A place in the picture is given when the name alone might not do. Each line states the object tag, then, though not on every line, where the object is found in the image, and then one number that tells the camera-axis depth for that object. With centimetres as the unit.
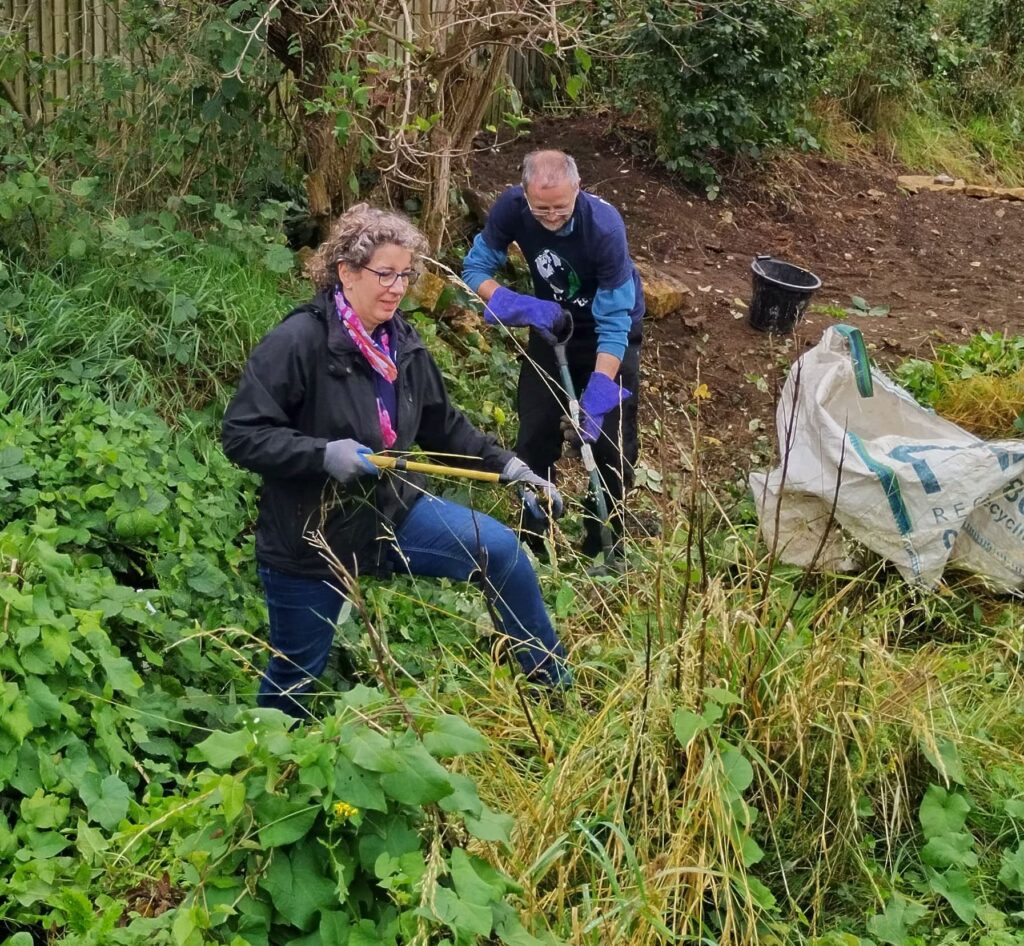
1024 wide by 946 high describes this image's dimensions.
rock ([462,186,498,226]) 672
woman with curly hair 311
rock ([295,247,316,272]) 584
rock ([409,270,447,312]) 594
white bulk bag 414
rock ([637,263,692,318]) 677
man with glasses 436
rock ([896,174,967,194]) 993
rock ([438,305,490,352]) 606
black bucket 665
